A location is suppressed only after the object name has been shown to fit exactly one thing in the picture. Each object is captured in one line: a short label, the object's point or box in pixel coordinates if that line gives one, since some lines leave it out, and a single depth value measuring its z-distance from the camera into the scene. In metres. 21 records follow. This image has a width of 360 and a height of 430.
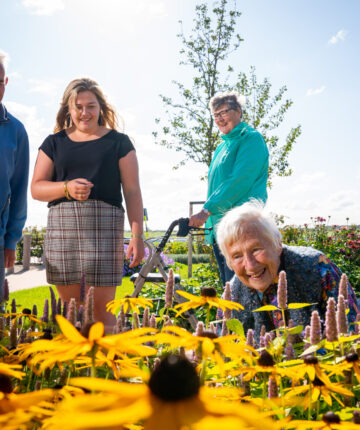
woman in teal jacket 3.54
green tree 13.40
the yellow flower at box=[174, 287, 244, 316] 1.05
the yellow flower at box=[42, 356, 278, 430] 0.36
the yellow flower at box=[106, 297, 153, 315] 1.24
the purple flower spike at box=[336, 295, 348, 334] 0.99
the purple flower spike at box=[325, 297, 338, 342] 0.96
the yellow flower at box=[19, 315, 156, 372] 0.58
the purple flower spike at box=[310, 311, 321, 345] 1.00
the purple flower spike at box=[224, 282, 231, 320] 1.26
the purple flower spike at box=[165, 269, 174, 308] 1.29
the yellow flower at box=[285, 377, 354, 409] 0.80
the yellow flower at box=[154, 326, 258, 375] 0.62
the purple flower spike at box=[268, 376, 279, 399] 0.85
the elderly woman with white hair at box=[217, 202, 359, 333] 2.20
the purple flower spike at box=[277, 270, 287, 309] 1.23
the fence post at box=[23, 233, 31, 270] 14.18
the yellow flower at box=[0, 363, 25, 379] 0.63
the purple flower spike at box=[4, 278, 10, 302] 1.81
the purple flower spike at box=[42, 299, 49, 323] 1.68
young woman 2.65
